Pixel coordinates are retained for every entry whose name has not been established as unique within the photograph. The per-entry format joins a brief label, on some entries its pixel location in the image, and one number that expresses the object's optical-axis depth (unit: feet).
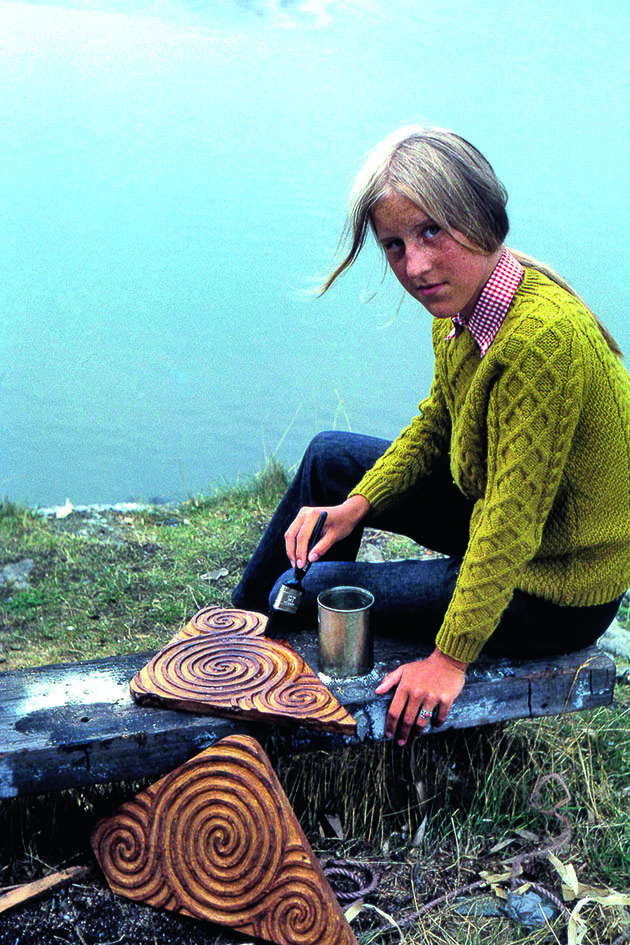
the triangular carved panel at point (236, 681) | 7.46
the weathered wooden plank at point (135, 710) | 7.20
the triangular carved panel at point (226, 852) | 6.86
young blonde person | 6.67
